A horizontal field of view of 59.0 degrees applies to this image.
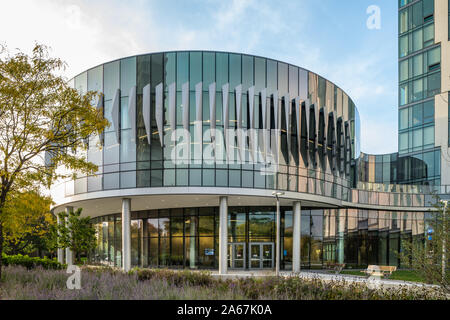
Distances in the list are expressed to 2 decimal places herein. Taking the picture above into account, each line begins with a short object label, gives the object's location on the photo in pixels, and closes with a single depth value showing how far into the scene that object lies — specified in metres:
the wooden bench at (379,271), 30.36
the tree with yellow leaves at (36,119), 14.28
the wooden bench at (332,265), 35.97
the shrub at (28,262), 22.38
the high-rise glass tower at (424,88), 48.03
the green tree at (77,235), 23.67
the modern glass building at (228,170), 29.31
